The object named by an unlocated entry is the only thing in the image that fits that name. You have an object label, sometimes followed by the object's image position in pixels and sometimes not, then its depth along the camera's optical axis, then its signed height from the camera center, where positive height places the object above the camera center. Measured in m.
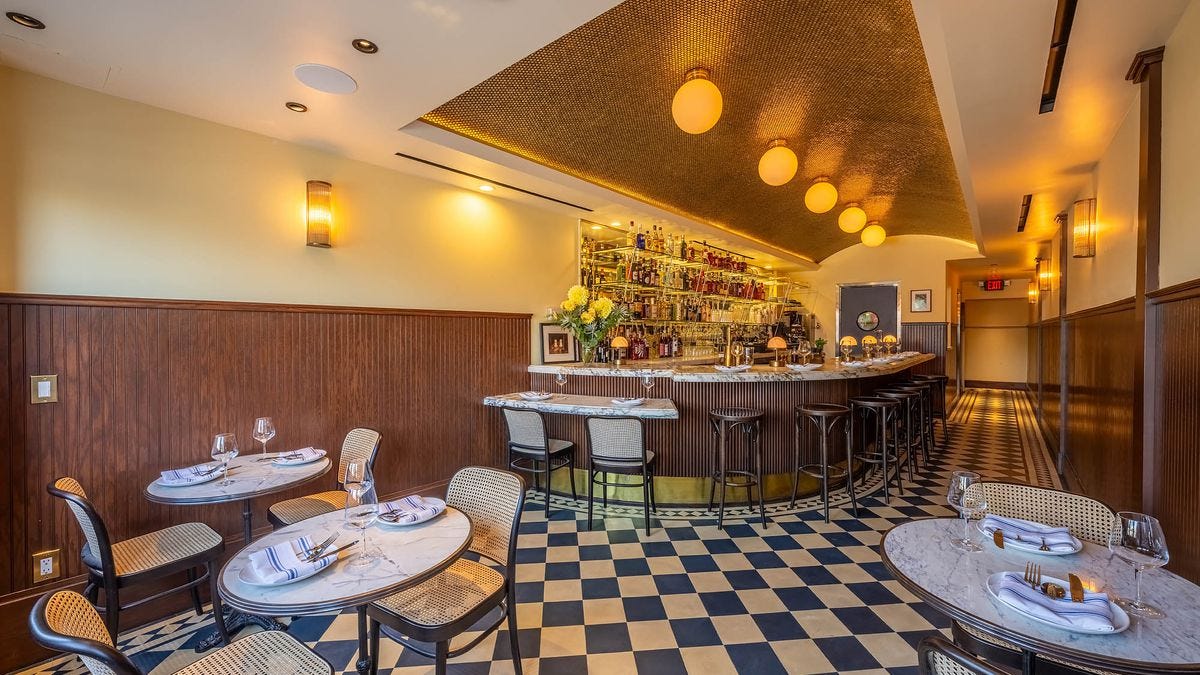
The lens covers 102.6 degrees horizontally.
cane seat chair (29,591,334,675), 1.07 -0.79
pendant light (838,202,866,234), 5.98 +1.44
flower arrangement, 4.70 +0.16
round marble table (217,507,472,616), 1.39 -0.78
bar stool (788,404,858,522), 3.94 -0.81
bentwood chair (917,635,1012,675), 1.00 -0.71
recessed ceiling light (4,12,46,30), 2.05 +1.34
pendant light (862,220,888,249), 7.00 +1.45
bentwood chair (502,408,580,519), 3.98 -0.96
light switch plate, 2.47 -0.30
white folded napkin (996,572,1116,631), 1.17 -0.70
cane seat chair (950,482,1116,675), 1.64 -0.76
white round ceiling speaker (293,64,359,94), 2.47 +1.36
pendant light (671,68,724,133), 2.83 +1.36
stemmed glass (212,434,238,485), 2.55 -0.63
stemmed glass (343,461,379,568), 1.69 -0.62
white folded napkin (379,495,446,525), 1.94 -0.75
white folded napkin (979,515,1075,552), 1.60 -0.70
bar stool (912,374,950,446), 6.93 -1.09
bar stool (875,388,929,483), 5.04 -1.00
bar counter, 4.27 -0.78
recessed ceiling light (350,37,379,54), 2.24 +1.36
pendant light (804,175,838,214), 4.80 +1.38
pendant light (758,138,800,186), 3.88 +1.37
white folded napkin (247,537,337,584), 1.48 -0.75
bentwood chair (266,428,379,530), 2.86 -1.06
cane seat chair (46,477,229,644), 2.02 -1.07
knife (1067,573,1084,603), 1.25 -0.68
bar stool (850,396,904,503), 4.30 -0.85
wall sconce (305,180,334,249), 3.47 +0.87
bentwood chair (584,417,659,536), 3.63 -0.89
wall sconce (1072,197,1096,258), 4.11 +0.90
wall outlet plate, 2.47 -1.21
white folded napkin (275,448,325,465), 2.85 -0.75
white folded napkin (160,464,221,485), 2.46 -0.76
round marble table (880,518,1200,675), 1.11 -0.74
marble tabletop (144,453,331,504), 2.30 -0.79
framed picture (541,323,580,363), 5.30 -0.14
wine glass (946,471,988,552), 1.63 -0.57
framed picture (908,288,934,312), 9.19 +0.63
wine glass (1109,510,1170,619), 1.27 -0.58
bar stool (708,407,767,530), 3.83 -0.95
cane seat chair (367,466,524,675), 1.81 -1.09
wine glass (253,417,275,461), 2.89 -0.59
